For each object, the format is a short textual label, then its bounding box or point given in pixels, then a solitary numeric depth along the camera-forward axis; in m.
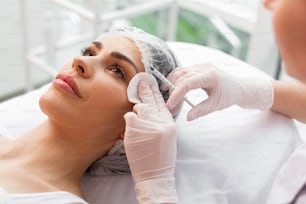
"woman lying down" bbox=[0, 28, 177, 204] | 0.96
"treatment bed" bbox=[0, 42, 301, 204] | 1.03
